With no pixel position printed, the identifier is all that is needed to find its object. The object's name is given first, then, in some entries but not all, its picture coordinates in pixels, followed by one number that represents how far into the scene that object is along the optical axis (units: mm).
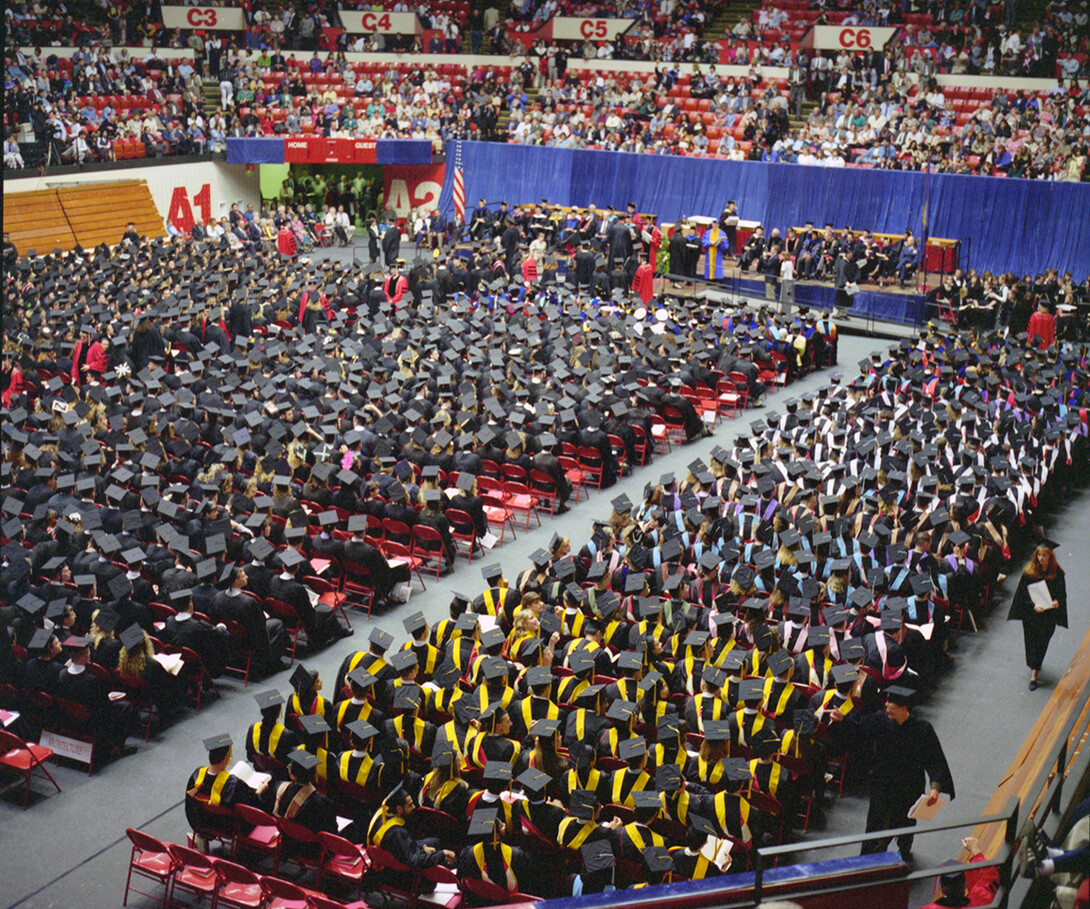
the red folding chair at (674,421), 15312
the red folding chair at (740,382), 16625
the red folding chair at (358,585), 10375
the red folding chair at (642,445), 14375
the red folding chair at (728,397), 16172
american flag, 29484
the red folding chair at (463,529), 11486
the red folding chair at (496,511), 12352
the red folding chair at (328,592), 9875
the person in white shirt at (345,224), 29406
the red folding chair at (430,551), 11141
